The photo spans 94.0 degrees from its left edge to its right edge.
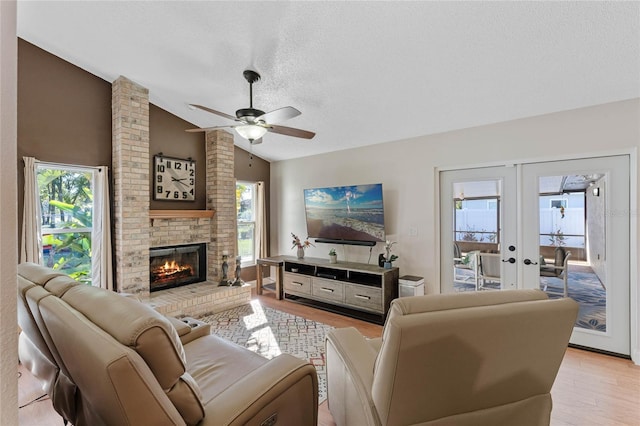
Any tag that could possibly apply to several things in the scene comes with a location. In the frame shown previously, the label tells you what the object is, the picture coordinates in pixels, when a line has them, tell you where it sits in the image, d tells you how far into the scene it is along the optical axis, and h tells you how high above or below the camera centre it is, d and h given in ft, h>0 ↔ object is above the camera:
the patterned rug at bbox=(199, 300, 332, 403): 9.90 -4.63
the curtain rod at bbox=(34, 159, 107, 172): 10.76 +1.80
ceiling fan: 8.66 +2.74
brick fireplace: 12.17 -0.46
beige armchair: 3.99 -2.15
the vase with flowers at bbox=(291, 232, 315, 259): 16.24 -1.84
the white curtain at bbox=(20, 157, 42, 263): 10.07 -0.19
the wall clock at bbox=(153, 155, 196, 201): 13.91 +1.62
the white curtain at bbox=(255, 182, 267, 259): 18.26 -0.68
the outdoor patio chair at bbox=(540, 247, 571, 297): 10.50 -1.98
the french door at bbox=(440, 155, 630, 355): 9.50 -0.85
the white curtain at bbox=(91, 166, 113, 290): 11.97 -1.00
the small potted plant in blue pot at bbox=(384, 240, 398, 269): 13.20 -2.01
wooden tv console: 12.76 -3.45
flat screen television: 13.80 -0.01
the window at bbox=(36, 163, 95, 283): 11.05 -0.17
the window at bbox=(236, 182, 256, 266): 17.88 -0.50
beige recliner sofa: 3.05 -1.91
